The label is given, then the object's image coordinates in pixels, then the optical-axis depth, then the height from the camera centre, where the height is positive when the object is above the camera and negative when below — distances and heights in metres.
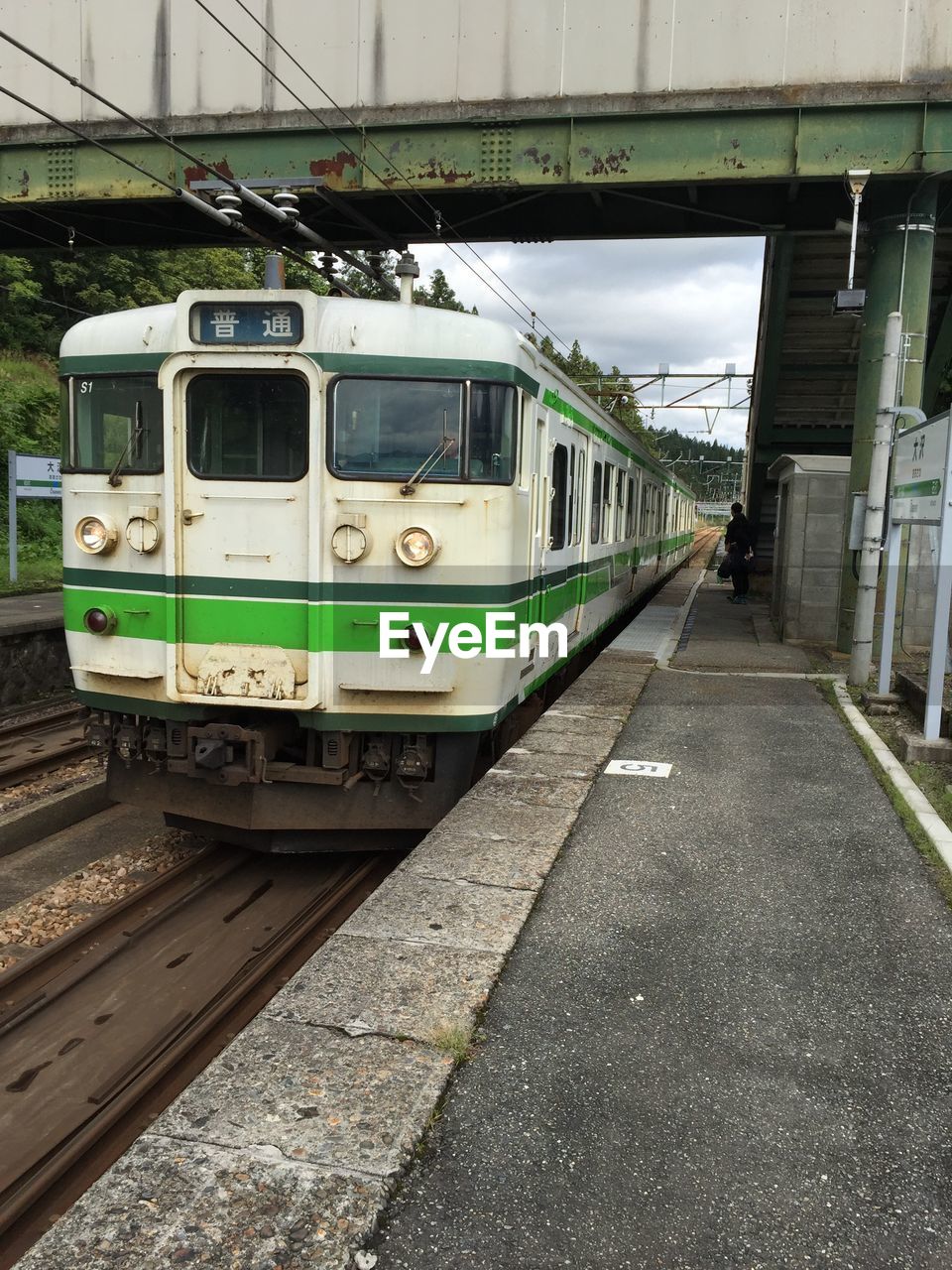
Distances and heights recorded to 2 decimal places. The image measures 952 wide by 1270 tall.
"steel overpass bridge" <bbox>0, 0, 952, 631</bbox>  9.85 +4.01
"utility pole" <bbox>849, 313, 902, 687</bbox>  8.66 +0.26
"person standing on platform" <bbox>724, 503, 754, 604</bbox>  18.34 -0.58
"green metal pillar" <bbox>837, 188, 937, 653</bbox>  10.34 +2.31
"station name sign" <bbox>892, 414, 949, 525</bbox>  6.92 +0.40
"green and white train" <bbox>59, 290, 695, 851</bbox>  5.39 -0.14
